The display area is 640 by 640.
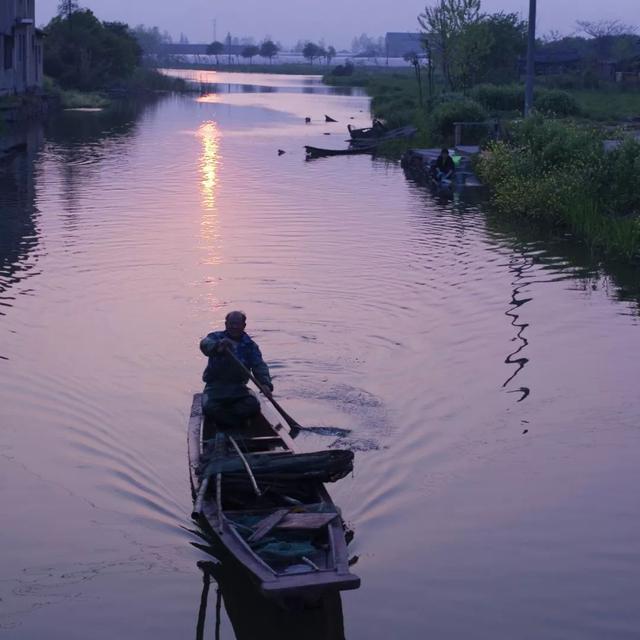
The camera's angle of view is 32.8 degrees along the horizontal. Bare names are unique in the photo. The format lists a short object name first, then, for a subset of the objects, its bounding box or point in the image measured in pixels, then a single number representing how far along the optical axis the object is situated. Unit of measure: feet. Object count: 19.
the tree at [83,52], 276.00
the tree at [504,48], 235.81
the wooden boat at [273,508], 26.32
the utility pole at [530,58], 106.42
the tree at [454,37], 181.78
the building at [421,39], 194.74
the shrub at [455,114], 142.72
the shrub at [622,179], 81.25
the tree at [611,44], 340.39
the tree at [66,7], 296.10
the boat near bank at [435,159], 115.55
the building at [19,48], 183.01
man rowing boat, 39.40
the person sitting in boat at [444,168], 114.42
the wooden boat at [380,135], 161.27
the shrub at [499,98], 165.07
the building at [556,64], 270.05
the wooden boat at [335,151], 147.54
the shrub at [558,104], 152.76
